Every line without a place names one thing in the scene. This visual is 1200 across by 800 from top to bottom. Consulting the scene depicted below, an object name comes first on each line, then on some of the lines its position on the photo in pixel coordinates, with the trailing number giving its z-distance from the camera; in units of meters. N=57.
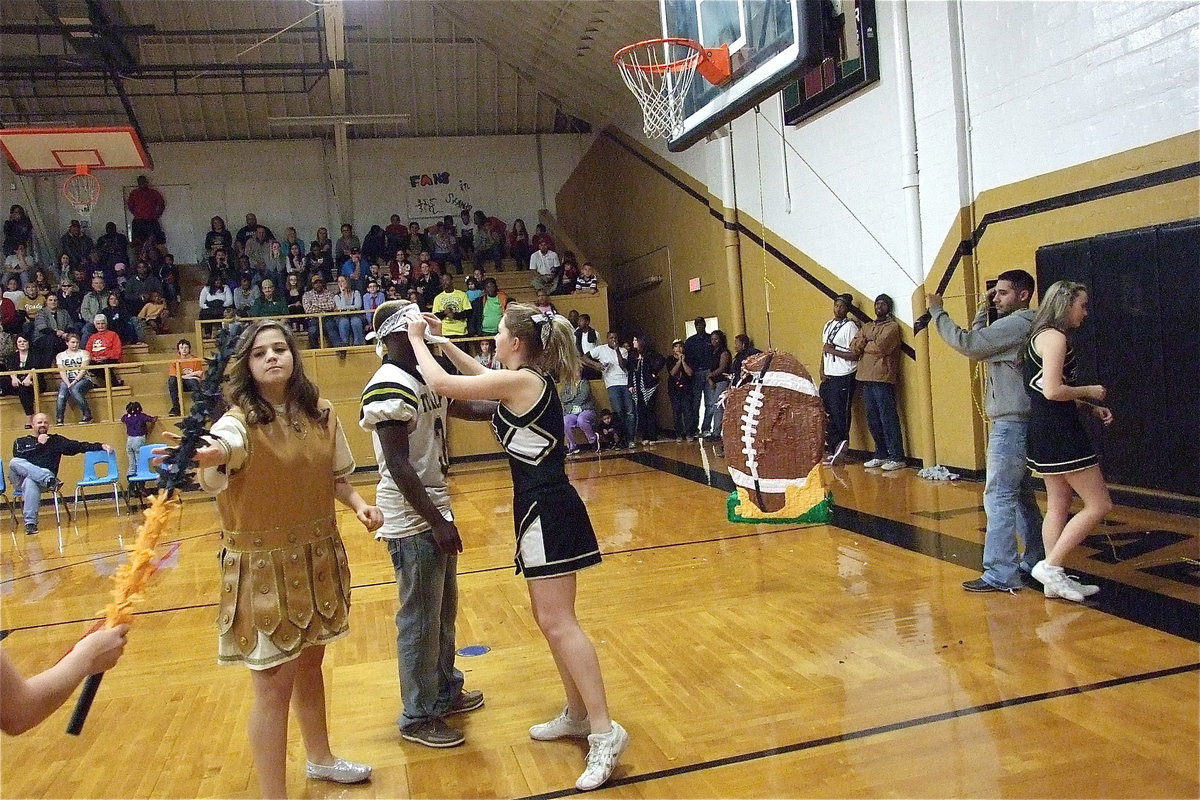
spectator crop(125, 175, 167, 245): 15.90
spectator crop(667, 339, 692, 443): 12.20
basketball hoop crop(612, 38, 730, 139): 6.05
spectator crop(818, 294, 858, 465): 8.95
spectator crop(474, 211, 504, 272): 16.39
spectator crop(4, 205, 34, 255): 14.83
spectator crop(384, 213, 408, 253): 15.97
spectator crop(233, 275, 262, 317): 13.64
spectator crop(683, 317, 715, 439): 11.98
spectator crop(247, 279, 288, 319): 13.23
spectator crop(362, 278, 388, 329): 13.43
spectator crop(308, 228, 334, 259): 15.20
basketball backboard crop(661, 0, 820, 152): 5.18
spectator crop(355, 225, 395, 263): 15.68
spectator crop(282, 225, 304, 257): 15.45
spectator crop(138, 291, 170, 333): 13.70
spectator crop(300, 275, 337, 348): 13.32
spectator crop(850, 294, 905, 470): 8.44
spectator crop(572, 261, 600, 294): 13.82
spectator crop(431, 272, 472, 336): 12.59
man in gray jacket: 4.21
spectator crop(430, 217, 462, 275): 15.92
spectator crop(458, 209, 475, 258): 16.50
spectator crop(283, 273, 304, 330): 13.73
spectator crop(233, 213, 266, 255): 15.79
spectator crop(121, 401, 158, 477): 10.70
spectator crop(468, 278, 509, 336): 12.87
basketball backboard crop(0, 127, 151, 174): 10.30
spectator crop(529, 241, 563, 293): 14.82
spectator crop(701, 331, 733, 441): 11.18
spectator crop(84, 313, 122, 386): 12.02
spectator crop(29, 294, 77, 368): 11.72
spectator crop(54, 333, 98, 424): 11.29
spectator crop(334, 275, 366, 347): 12.84
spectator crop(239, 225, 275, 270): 15.54
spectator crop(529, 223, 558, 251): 15.69
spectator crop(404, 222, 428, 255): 16.16
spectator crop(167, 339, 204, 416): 11.49
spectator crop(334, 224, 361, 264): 15.62
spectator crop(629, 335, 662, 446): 12.45
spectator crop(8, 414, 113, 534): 8.98
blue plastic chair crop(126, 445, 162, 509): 9.78
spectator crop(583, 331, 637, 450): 12.25
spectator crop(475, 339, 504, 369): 10.91
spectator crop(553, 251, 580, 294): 14.12
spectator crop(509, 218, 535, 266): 16.14
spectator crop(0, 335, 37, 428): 11.27
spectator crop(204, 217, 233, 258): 15.41
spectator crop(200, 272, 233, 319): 13.59
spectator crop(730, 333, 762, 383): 10.64
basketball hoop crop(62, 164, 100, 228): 11.82
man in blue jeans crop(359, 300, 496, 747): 2.90
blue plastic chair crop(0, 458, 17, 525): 8.95
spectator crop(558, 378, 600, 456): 11.99
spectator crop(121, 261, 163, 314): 13.80
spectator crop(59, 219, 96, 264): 15.04
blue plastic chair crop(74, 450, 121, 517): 9.29
